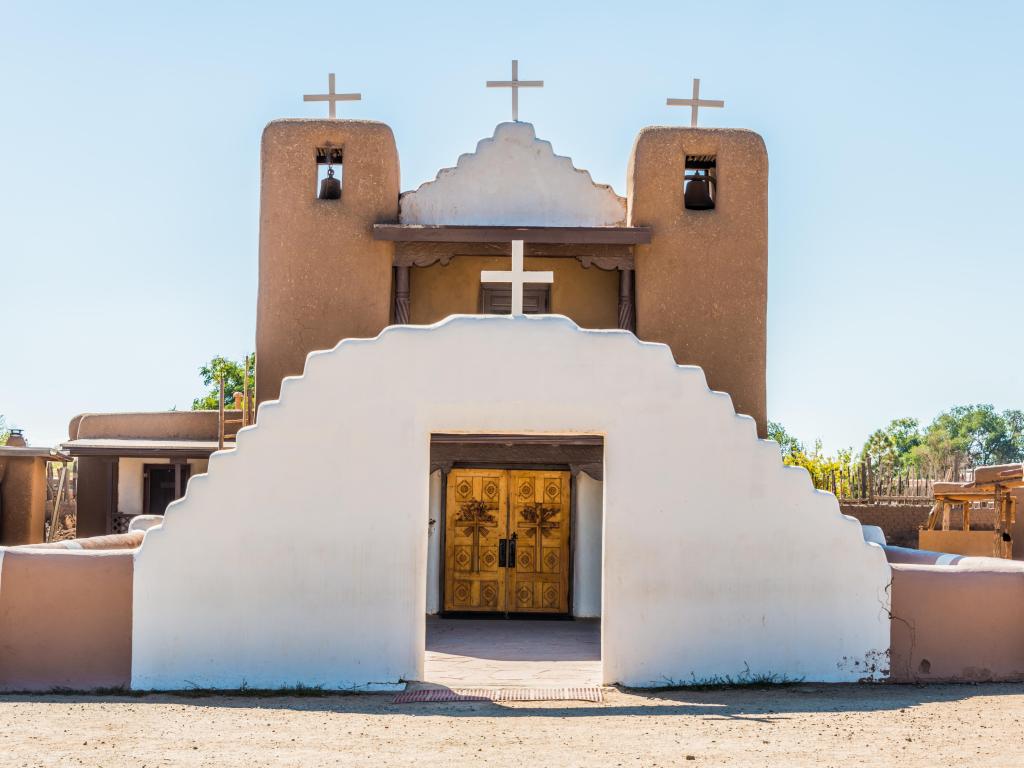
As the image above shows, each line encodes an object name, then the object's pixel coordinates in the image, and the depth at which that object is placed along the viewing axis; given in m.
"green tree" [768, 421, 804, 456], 55.03
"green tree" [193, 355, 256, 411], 43.22
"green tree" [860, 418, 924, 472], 64.41
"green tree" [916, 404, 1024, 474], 67.88
